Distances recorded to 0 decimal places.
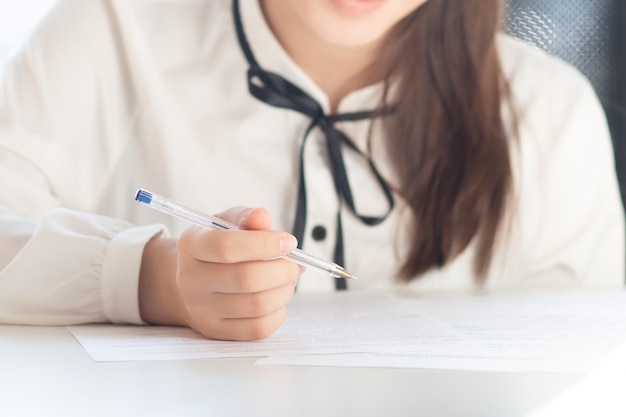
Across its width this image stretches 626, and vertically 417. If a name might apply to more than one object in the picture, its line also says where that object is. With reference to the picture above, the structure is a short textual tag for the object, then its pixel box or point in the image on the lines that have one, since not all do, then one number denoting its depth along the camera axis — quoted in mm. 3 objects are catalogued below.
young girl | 1231
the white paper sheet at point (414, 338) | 839
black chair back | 1524
